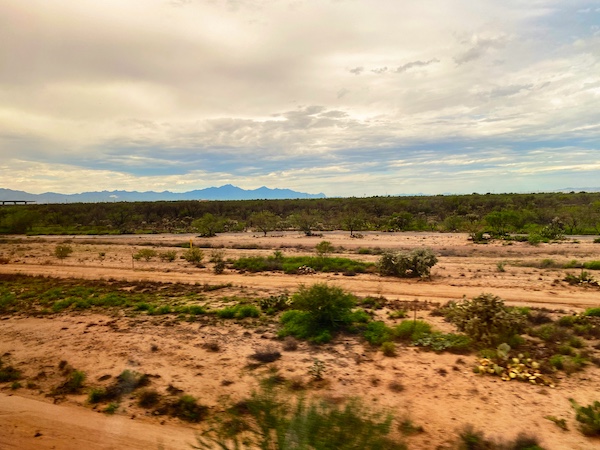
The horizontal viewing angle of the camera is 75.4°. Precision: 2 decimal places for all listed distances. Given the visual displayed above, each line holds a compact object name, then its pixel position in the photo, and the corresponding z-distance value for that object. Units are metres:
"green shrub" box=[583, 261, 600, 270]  22.36
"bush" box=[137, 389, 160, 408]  8.41
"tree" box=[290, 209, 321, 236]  49.28
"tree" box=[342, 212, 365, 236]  51.30
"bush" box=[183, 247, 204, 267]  28.17
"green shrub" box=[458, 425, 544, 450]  6.53
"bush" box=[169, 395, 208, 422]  7.87
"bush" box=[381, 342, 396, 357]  10.57
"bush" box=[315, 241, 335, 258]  29.29
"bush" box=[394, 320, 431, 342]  11.67
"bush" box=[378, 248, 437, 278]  21.27
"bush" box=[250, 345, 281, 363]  10.51
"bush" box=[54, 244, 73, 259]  31.33
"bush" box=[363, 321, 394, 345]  11.49
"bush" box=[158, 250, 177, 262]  30.05
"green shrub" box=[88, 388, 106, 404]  8.62
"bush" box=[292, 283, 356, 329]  12.94
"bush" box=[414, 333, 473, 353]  10.74
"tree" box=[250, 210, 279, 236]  54.42
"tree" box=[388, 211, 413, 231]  50.47
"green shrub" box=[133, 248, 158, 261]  30.36
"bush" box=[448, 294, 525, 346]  10.93
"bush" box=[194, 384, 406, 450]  4.57
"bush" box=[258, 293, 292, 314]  15.29
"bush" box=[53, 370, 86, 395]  9.12
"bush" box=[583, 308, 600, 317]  13.34
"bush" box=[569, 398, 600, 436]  6.92
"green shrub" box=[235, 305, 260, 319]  14.48
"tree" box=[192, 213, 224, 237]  50.57
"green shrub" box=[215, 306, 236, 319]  14.48
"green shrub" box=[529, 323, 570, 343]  11.15
